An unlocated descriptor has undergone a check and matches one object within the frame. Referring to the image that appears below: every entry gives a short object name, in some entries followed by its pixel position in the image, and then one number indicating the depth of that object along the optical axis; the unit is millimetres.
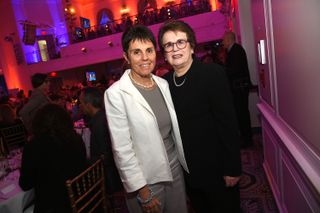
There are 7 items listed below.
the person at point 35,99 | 4406
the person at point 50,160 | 1990
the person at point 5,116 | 4500
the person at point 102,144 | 2623
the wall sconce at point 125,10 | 20312
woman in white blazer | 1519
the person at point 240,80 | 4266
